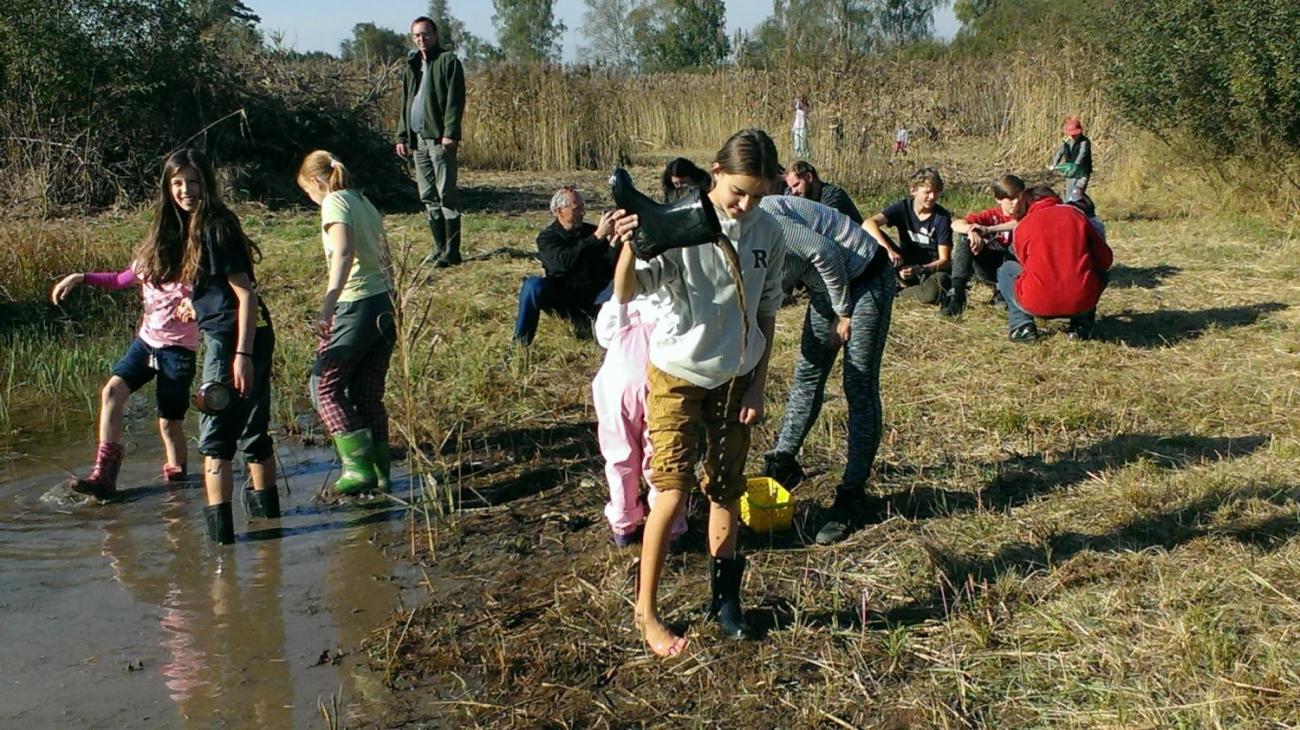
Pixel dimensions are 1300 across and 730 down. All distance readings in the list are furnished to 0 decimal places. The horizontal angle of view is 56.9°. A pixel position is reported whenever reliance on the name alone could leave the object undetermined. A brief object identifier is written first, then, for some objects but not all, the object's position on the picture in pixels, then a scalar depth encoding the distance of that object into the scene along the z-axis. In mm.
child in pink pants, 4840
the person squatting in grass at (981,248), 8953
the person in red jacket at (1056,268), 7906
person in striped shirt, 4738
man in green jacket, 10109
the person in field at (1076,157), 13602
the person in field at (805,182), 7273
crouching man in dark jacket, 8125
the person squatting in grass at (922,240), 8820
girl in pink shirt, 5152
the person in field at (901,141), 15336
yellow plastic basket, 5000
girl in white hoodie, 3734
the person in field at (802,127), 15008
